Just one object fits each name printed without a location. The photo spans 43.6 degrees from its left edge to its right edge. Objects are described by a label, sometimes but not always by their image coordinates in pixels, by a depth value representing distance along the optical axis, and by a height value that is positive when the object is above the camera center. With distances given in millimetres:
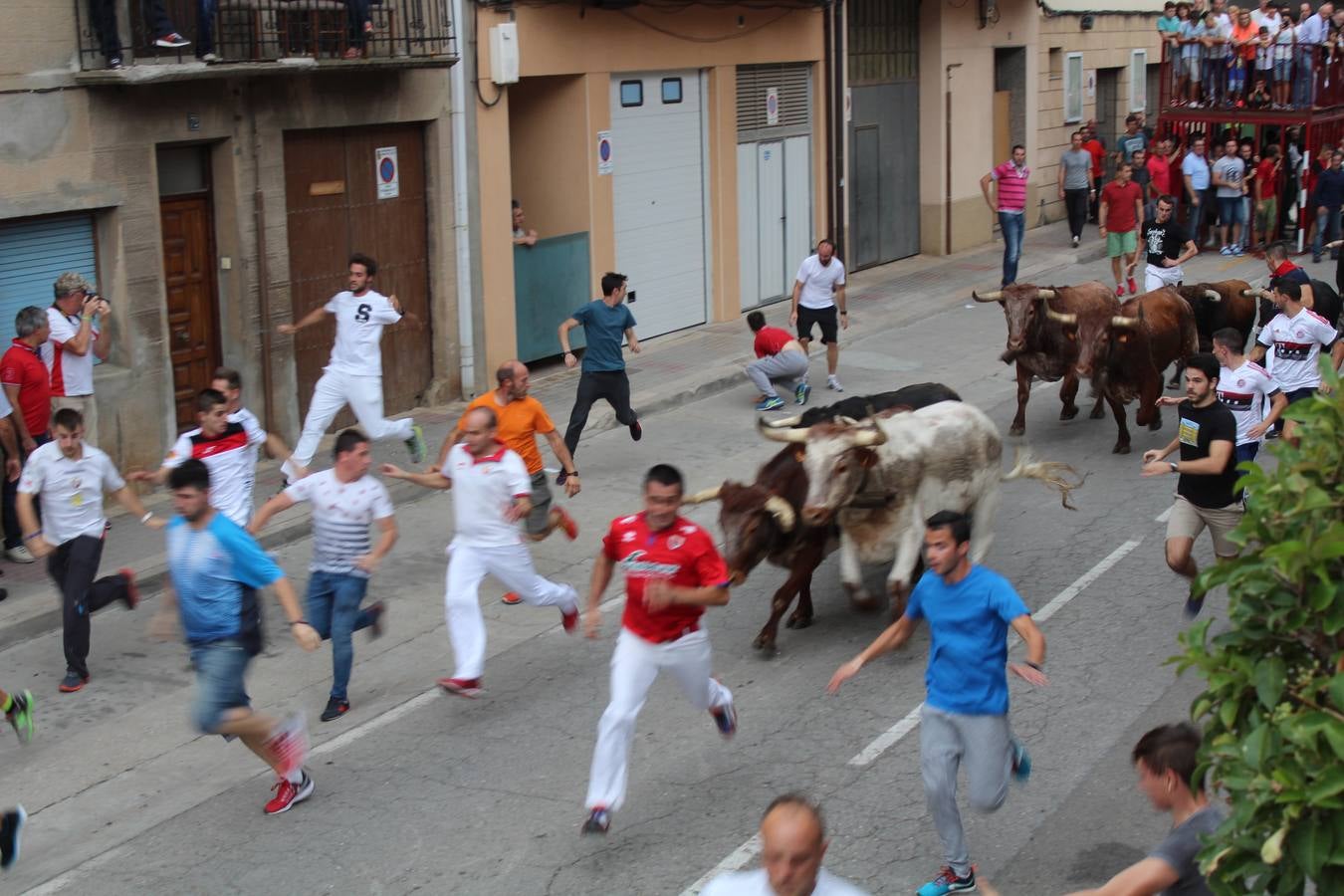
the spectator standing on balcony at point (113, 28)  12781 +1466
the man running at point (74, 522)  9602 -1727
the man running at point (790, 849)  4449 -1715
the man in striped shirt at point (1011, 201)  22609 -129
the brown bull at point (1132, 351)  14391 -1404
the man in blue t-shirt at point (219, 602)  7793 -1794
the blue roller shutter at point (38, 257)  12609 -261
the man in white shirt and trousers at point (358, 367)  13172 -1217
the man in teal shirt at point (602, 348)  14086 -1198
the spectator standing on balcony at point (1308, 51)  25266 +1949
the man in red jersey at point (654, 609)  7480 -1848
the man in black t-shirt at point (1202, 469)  9461 -1588
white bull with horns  9445 -1666
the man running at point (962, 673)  6777 -1934
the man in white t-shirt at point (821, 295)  16984 -982
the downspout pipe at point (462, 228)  16703 -186
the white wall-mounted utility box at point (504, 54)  16859 +1536
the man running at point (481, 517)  9094 -1678
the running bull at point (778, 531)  9297 -1836
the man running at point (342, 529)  8938 -1667
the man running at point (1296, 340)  11898 -1115
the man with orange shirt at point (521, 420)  11062 -1404
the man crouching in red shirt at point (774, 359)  16281 -1545
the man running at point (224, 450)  10047 -1395
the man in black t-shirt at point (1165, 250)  17703 -668
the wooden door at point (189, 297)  14148 -668
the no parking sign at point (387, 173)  16094 +365
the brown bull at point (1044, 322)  14656 -1138
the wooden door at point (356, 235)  15258 -208
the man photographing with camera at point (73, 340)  12078 -845
